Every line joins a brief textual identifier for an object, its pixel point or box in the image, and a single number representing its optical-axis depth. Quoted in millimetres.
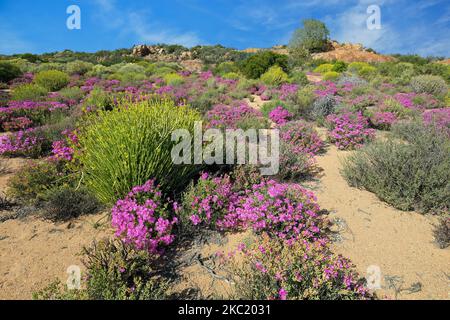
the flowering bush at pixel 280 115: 8722
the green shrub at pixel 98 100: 9993
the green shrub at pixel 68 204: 3881
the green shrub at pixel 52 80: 15486
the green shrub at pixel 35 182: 4320
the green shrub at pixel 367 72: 18723
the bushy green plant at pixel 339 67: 22516
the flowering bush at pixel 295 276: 2508
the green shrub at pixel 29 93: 11495
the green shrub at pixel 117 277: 2404
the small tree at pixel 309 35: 43219
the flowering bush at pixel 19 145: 5914
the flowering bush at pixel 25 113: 7941
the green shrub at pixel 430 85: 13359
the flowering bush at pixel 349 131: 6781
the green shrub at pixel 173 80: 16312
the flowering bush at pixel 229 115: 7646
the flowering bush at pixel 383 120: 8114
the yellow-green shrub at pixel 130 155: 3707
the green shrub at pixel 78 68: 22147
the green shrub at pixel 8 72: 17891
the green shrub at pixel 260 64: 20078
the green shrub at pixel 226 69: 22011
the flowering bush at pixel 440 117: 7447
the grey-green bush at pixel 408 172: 4086
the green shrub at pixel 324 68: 23153
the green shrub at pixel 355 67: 21312
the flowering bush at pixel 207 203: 3639
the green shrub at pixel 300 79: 16388
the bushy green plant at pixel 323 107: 9213
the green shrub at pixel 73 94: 11911
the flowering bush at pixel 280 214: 3472
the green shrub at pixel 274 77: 16438
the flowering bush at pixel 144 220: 3059
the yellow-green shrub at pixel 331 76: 18258
